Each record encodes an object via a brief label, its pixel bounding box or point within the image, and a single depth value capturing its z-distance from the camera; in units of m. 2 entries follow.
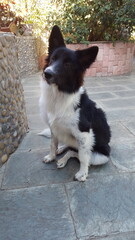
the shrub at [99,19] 5.55
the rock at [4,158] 2.18
